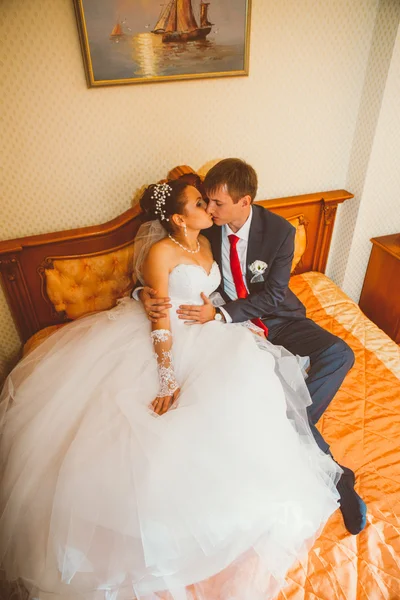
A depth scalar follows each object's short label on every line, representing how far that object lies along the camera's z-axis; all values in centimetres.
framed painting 198
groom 204
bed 151
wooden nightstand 310
